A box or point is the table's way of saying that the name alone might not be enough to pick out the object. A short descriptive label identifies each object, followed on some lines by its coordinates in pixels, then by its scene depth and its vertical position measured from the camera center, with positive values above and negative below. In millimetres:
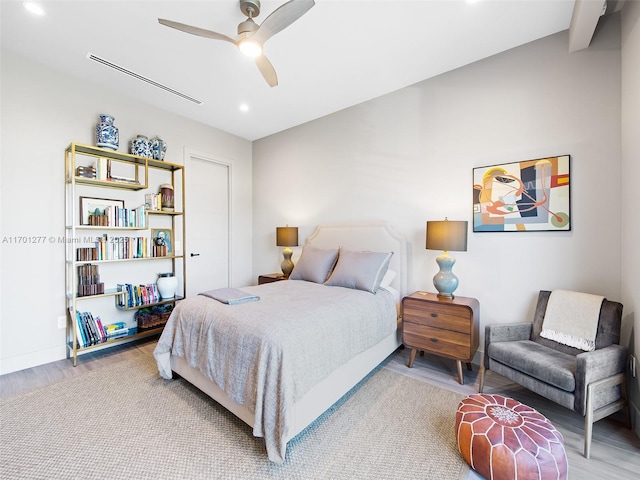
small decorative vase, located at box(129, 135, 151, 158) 3242 +1097
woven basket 3295 -1010
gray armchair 1578 -836
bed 1510 -749
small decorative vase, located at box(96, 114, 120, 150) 2947 +1147
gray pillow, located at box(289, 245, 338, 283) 3123 -329
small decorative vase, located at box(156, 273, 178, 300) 3439 -618
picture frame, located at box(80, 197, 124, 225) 2941 +360
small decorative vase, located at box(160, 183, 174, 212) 3520 +515
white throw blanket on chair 1916 -611
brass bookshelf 2801 +224
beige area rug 1475 -1262
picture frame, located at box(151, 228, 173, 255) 3595 +19
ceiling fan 1718 +1429
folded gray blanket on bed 2149 -492
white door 4047 +233
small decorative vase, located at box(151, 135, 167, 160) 3414 +1132
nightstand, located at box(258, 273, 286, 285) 3932 -601
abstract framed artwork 2258 +363
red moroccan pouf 1295 -1043
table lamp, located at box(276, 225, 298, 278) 3994 -72
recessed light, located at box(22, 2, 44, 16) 2006 +1731
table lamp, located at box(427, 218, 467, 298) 2473 -69
